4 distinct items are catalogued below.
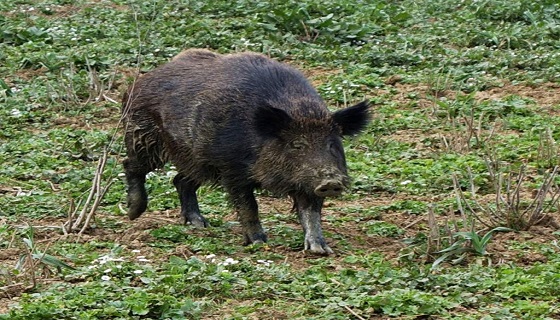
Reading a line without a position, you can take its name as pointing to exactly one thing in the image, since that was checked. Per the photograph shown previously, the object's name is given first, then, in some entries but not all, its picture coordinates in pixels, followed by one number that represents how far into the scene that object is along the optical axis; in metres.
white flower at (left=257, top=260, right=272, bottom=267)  14.52
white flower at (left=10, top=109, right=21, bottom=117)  24.17
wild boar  16.11
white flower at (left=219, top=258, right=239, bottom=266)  14.23
